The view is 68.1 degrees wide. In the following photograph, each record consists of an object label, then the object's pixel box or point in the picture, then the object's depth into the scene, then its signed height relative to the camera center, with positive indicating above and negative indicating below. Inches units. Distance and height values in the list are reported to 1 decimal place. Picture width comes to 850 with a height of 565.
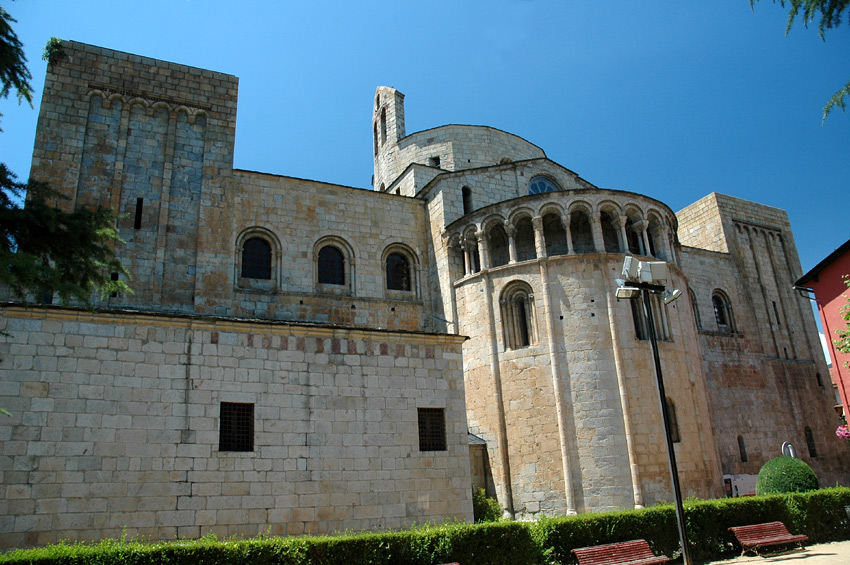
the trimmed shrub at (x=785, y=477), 663.8 -7.8
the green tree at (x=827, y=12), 385.7 +267.3
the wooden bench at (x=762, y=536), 546.6 -54.9
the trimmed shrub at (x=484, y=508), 689.0 -22.4
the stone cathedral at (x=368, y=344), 494.6 +146.8
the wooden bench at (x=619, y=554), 491.8 -56.1
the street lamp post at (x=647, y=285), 450.9 +136.4
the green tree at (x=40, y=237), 338.0 +155.7
